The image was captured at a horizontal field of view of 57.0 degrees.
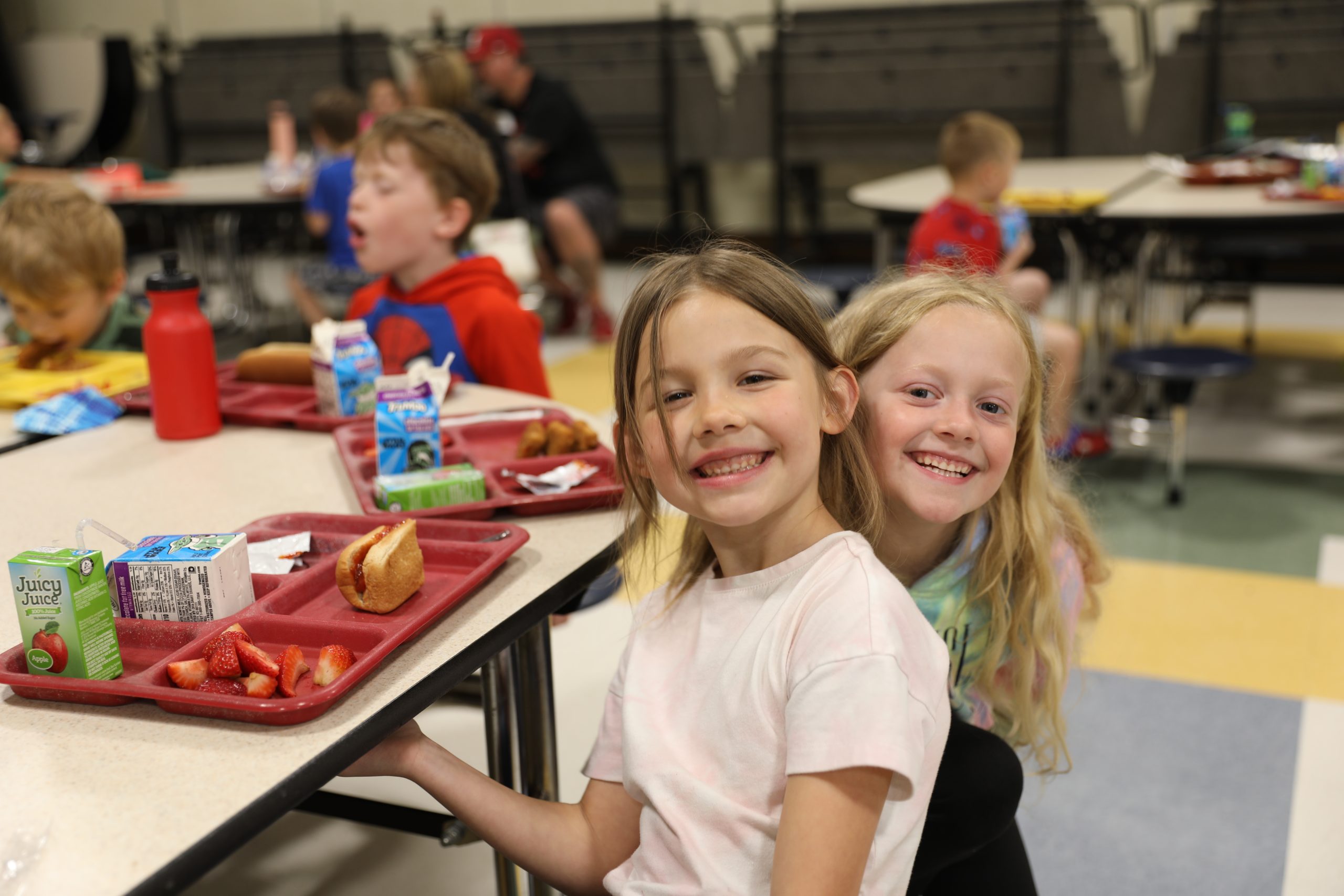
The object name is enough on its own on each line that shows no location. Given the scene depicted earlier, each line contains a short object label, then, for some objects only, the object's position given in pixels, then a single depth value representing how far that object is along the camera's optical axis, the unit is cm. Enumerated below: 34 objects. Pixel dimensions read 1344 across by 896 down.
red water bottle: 170
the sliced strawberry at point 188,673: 102
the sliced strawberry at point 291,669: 101
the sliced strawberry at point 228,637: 106
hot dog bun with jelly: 116
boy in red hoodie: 230
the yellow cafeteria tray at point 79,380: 202
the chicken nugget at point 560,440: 165
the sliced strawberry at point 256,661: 103
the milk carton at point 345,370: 184
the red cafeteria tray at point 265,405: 183
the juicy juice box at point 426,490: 145
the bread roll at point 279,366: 202
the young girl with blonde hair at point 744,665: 99
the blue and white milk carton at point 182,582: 113
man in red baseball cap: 611
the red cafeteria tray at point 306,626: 100
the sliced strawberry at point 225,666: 103
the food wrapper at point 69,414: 185
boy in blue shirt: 482
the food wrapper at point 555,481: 151
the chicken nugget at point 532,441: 165
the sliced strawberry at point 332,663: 103
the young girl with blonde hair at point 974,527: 130
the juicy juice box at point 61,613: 103
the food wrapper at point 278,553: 128
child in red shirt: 363
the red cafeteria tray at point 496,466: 147
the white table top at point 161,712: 87
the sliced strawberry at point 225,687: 103
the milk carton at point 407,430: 154
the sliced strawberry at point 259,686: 101
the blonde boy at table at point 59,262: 210
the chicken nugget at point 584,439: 166
